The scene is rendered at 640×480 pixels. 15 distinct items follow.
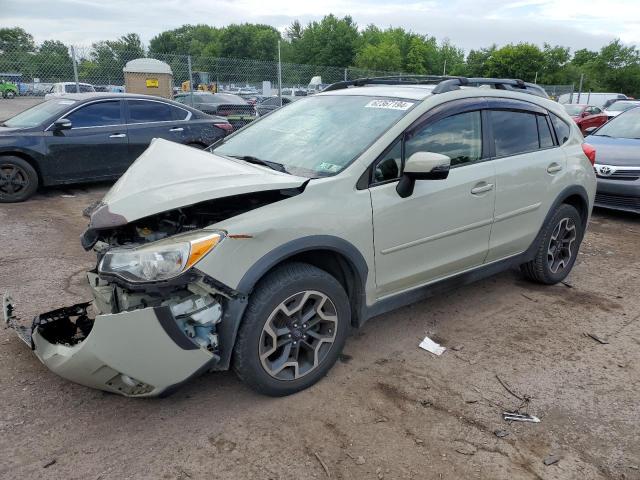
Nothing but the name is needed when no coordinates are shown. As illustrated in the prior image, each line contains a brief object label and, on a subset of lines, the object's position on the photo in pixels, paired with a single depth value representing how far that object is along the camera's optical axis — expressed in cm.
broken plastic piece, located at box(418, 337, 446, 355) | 357
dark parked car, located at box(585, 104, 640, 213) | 721
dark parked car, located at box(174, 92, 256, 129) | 1553
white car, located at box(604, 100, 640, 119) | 2024
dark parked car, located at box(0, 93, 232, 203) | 733
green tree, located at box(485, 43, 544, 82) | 5434
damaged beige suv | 249
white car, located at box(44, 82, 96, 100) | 1312
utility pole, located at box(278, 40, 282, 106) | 1475
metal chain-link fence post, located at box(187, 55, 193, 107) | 1373
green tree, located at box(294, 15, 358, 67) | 7969
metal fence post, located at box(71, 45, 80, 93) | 1245
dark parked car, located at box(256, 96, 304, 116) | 1745
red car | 1720
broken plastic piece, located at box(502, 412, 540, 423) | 284
